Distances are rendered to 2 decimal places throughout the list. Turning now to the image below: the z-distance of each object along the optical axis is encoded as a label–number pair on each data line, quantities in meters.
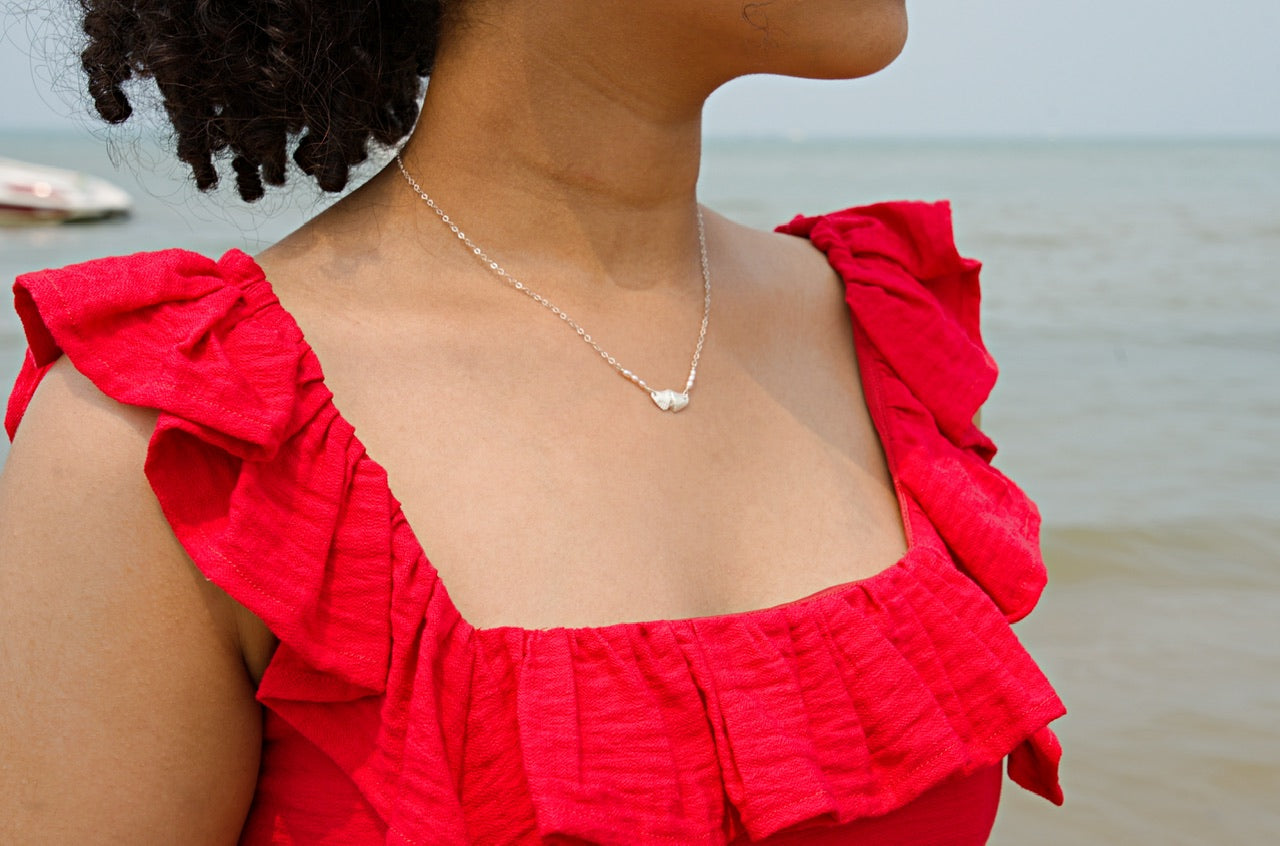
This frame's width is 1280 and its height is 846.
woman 0.94
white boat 14.60
